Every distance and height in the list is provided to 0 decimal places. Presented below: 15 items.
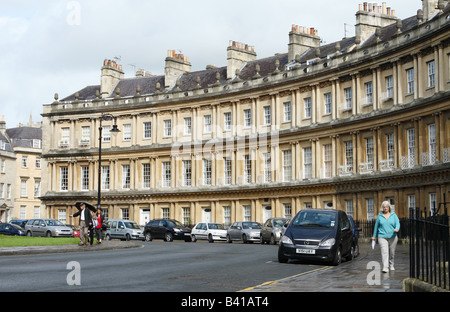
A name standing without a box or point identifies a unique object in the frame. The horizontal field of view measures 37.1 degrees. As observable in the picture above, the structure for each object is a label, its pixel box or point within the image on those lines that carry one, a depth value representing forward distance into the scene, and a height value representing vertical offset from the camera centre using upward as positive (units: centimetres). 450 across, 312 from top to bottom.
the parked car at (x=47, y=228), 4772 -200
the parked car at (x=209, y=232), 4553 -222
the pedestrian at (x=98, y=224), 3344 -119
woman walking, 1678 -83
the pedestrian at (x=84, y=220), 2901 -85
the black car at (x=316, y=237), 1969 -117
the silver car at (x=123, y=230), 4700 -211
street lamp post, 3992 +478
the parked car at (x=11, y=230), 4956 -214
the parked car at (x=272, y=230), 3891 -184
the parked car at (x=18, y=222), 6352 -199
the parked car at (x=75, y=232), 4530 -217
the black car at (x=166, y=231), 4594 -213
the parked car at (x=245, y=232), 4203 -207
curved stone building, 4281 +555
